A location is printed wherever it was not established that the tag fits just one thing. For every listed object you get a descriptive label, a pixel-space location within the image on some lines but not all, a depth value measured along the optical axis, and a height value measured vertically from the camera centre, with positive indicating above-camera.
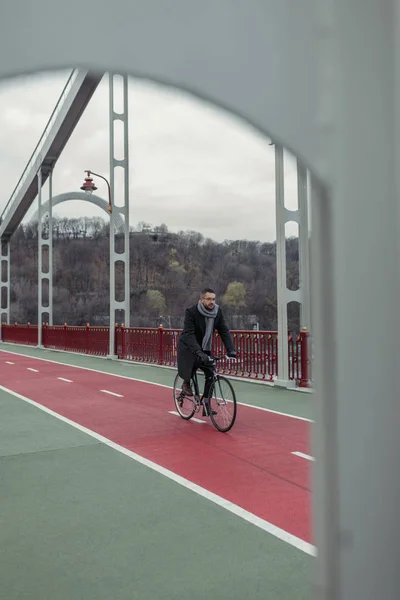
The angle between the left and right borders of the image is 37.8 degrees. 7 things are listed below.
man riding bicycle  6.68 -0.17
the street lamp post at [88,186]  21.97 +5.13
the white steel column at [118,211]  16.08 +3.11
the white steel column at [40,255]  22.72 +2.71
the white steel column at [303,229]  10.04 +1.58
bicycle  6.52 -0.96
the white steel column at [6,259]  30.59 +3.41
